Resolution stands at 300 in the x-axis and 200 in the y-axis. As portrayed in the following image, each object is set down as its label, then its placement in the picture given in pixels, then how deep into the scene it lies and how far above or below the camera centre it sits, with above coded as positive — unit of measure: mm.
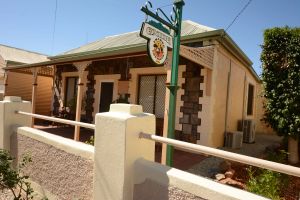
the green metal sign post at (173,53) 3955 +790
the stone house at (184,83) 7582 +609
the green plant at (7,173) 2994 -1033
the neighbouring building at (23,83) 16484 +636
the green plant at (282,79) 6668 +720
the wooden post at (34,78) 11289 +650
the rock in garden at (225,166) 5617 -1497
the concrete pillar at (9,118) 4219 -467
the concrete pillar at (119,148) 2182 -478
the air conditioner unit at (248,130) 10602 -1190
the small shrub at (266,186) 3447 -1211
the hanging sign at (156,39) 3826 +978
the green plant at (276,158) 5180 -1220
